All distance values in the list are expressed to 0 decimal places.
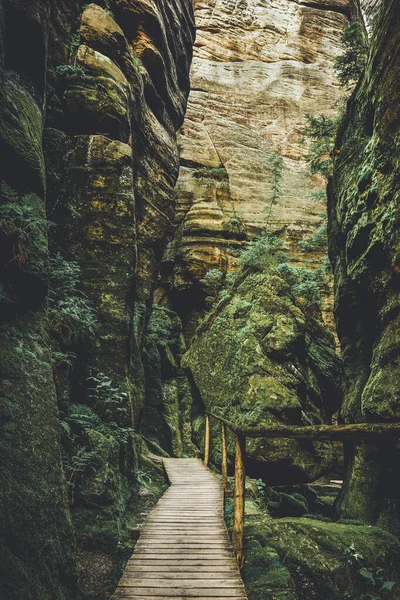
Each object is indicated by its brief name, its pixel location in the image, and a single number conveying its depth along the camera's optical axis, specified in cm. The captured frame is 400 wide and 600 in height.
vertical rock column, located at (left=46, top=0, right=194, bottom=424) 787
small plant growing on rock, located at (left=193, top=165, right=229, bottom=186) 2386
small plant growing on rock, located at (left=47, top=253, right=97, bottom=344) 630
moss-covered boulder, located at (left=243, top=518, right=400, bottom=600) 459
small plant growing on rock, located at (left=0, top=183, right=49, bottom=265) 420
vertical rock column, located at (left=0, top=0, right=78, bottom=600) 299
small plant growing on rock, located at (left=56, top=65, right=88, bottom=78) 839
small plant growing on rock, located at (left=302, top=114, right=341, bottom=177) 1316
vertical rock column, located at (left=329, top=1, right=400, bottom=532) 709
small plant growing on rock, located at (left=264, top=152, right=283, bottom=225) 2158
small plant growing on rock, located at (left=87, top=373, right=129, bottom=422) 687
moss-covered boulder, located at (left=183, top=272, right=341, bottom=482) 970
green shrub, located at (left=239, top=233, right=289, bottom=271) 1656
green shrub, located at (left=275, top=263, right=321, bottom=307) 1633
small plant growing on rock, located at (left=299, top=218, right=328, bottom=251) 1762
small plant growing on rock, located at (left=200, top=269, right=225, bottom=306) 1958
